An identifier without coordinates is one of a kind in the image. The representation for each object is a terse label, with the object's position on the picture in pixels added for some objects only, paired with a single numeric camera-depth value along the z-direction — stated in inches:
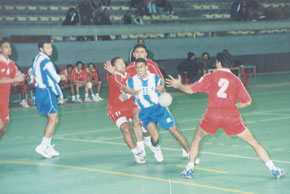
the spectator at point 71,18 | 1025.5
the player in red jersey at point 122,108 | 356.6
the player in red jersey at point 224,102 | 286.4
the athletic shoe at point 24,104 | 765.8
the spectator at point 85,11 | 1042.1
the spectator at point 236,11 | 1233.3
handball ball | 329.1
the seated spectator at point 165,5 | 1187.3
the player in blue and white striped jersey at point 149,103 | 339.0
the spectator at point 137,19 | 1112.2
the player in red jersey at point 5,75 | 387.5
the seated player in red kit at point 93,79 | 824.3
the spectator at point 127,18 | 1096.8
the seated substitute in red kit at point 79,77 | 826.2
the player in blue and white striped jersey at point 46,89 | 378.6
